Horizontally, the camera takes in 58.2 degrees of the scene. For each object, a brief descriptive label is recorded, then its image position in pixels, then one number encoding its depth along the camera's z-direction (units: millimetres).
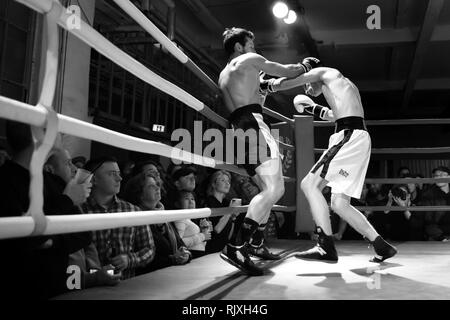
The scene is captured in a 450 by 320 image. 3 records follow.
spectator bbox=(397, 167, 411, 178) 4121
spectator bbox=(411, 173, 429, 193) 3912
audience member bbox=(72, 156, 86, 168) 2611
